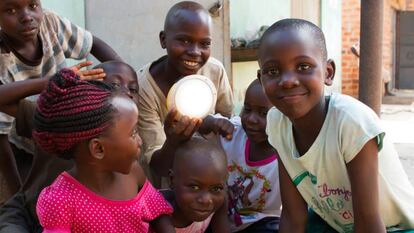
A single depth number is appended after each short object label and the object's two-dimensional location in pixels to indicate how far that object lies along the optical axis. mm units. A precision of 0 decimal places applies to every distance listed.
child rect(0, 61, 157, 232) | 1880
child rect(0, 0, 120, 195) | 2172
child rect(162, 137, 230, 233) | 1957
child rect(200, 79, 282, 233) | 2131
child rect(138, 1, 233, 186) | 2322
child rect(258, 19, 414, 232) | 1672
